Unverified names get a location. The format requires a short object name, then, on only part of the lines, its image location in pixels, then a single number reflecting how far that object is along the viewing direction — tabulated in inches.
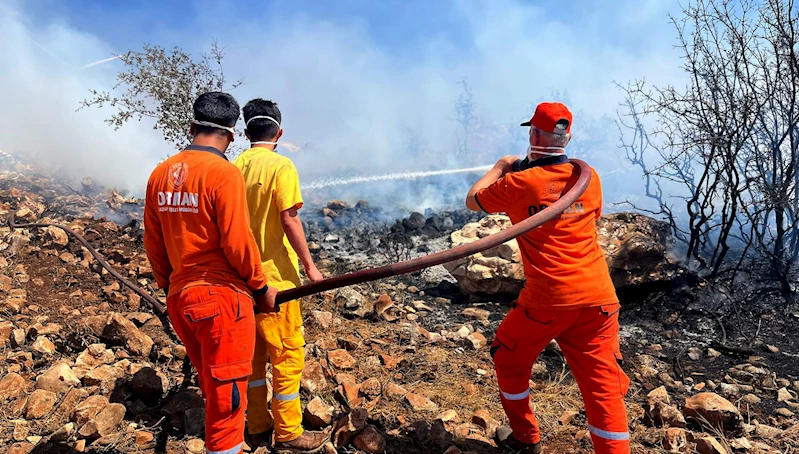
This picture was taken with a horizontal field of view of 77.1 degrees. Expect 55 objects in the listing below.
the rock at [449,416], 131.4
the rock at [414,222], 401.1
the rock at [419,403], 137.3
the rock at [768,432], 125.3
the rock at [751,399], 149.3
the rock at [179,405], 123.4
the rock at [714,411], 125.1
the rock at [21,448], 110.4
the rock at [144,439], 115.5
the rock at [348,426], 118.0
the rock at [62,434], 113.6
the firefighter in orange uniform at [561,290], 99.6
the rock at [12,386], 129.9
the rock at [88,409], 118.3
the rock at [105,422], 114.0
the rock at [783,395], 149.9
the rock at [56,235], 267.1
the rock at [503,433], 120.7
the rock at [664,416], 127.3
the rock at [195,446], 113.6
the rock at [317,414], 123.6
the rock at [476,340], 191.5
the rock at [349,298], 225.5
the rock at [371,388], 143.5
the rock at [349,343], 180.4
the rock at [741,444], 119.0
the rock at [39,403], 123.2
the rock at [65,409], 120.9
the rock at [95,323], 164.6
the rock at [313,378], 140.6
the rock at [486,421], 128.1
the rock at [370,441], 116.1
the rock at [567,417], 133.6
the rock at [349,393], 137.8
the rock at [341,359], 161.6
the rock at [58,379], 132.7
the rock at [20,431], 115.1
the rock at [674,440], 117.2
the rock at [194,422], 119.5
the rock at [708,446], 112.7
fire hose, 95.9
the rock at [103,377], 135.4
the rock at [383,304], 223.8
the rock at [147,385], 133.3
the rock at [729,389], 155.5
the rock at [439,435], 120.3
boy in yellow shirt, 110.2
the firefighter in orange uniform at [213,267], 87.1
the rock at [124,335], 157.8
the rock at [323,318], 197.8
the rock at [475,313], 230.7
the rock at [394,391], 142.3
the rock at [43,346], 153.4
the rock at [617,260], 228.5
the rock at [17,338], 156.0
